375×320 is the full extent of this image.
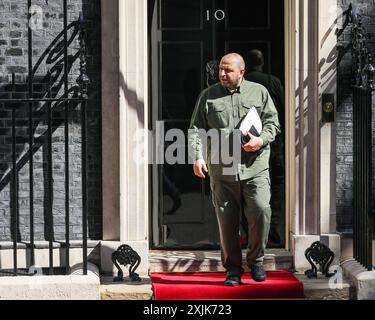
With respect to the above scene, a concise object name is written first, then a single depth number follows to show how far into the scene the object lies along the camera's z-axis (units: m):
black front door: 9.51
